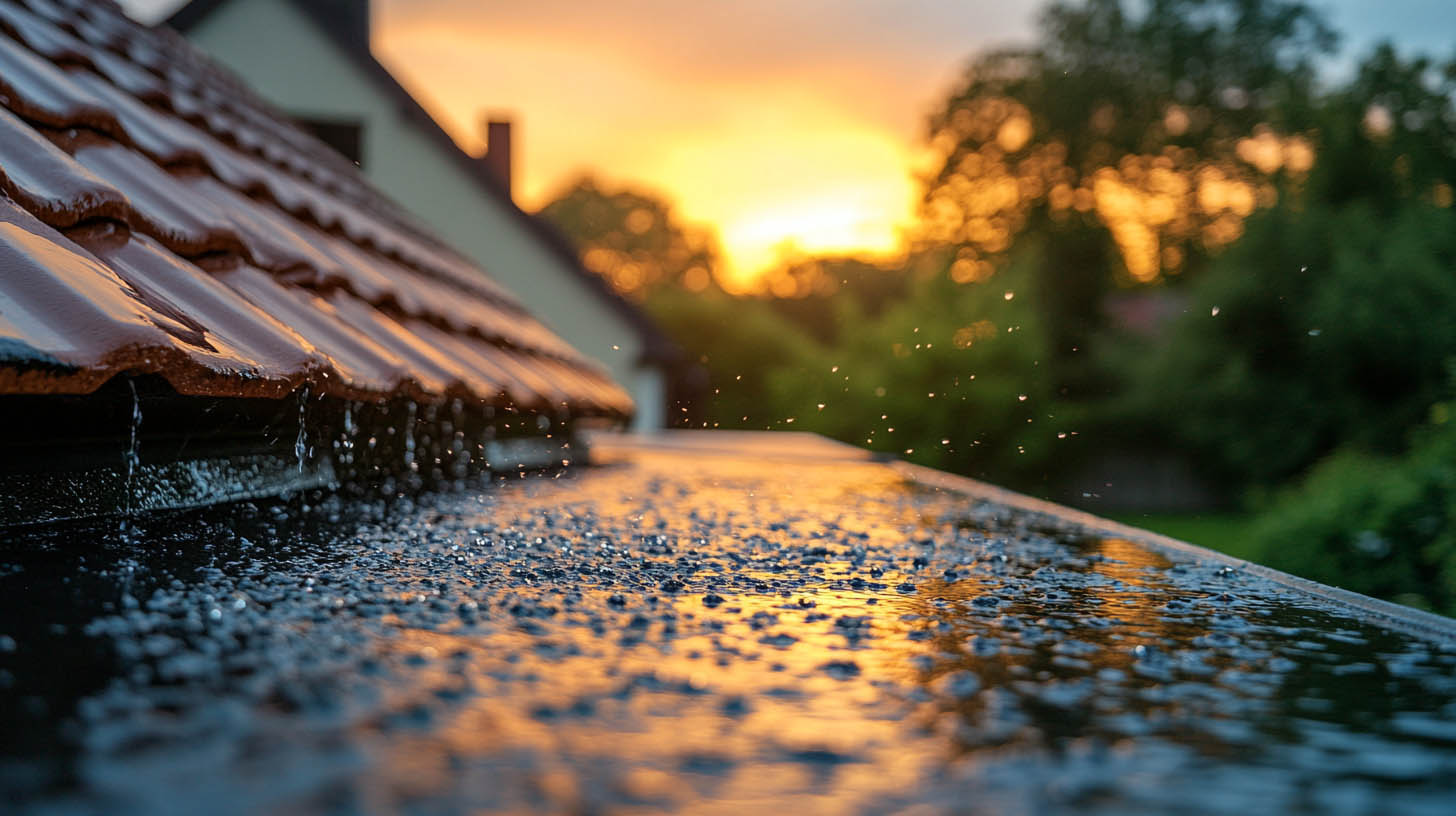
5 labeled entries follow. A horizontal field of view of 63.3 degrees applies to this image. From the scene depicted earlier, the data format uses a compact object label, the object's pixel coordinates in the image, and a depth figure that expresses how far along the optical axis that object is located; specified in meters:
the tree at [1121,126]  36.06
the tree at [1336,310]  22.91
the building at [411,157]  16.30
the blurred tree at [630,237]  58.47
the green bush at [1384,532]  10.29
